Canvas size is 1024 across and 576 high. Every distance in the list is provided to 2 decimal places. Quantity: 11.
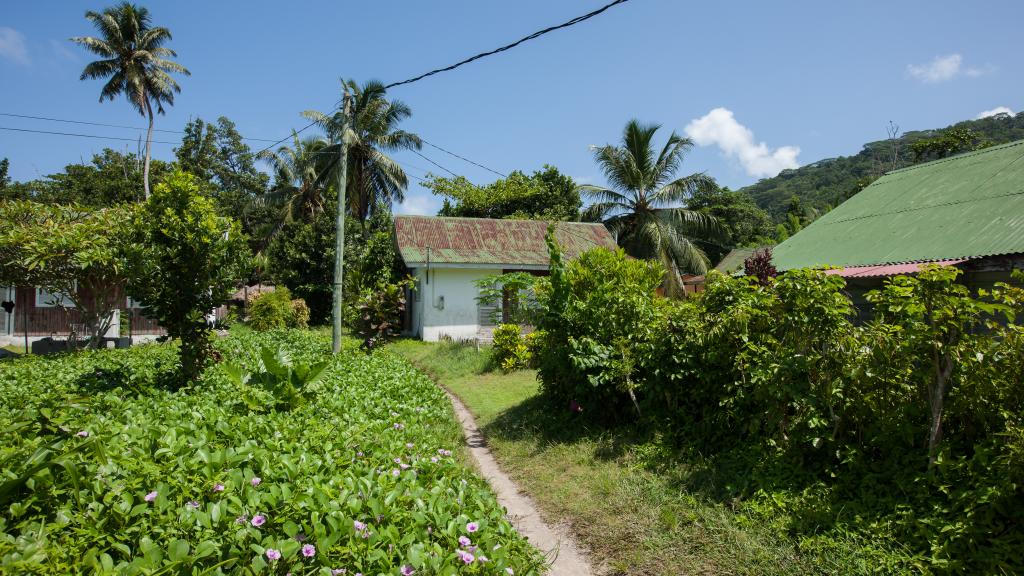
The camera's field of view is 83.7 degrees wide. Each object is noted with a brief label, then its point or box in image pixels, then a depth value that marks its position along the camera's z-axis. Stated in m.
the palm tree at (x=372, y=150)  26.64
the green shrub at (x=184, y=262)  8.23
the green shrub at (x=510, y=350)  13.01
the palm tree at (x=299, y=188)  30.47
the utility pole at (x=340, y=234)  13.38
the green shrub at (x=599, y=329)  7.09
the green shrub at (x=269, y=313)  23.50
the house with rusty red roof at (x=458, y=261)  20.23
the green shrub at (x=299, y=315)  24.84
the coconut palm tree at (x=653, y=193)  23.42
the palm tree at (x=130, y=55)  31.13
